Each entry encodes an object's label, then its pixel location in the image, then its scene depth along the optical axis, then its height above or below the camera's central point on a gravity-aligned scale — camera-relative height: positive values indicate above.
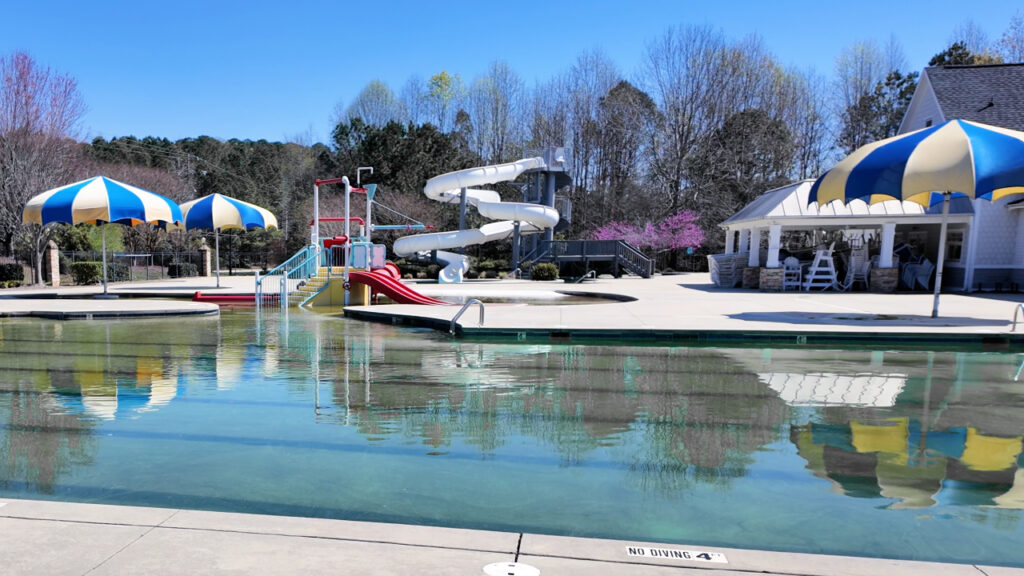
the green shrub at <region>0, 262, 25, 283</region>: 23.50 -1.74
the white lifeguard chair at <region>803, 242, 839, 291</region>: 20.67 -0.83
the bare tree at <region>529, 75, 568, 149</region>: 48.22 +9.56
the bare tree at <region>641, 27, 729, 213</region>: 41.16 +9.60
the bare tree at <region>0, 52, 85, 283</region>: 23.44 +3.32
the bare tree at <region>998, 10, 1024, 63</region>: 33.97 +11.59
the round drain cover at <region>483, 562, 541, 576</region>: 2.66 -1.44
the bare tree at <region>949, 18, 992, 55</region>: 40.21 +13.53
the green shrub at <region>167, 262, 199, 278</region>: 30.73 -1.89
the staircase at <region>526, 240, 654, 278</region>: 31.00 -0.53
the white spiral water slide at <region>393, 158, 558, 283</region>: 29.97 +1.35
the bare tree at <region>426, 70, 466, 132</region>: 53.16 +12.50
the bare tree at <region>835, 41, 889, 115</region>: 43.50 +12.34
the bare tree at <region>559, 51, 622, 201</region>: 47.84 +10.37
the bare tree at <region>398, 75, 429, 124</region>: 53.00 +11.61
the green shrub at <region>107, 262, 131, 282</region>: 26.53 -1.85
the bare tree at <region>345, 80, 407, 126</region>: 52.62 +11.33
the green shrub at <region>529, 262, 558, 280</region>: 28.83 -1.36
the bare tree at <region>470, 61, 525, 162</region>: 50.12 +10.01
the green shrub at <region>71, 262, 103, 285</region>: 23.92 -1.68
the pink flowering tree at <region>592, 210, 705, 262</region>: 38.31 +0.70
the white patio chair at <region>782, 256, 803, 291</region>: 21.03 -0.86
